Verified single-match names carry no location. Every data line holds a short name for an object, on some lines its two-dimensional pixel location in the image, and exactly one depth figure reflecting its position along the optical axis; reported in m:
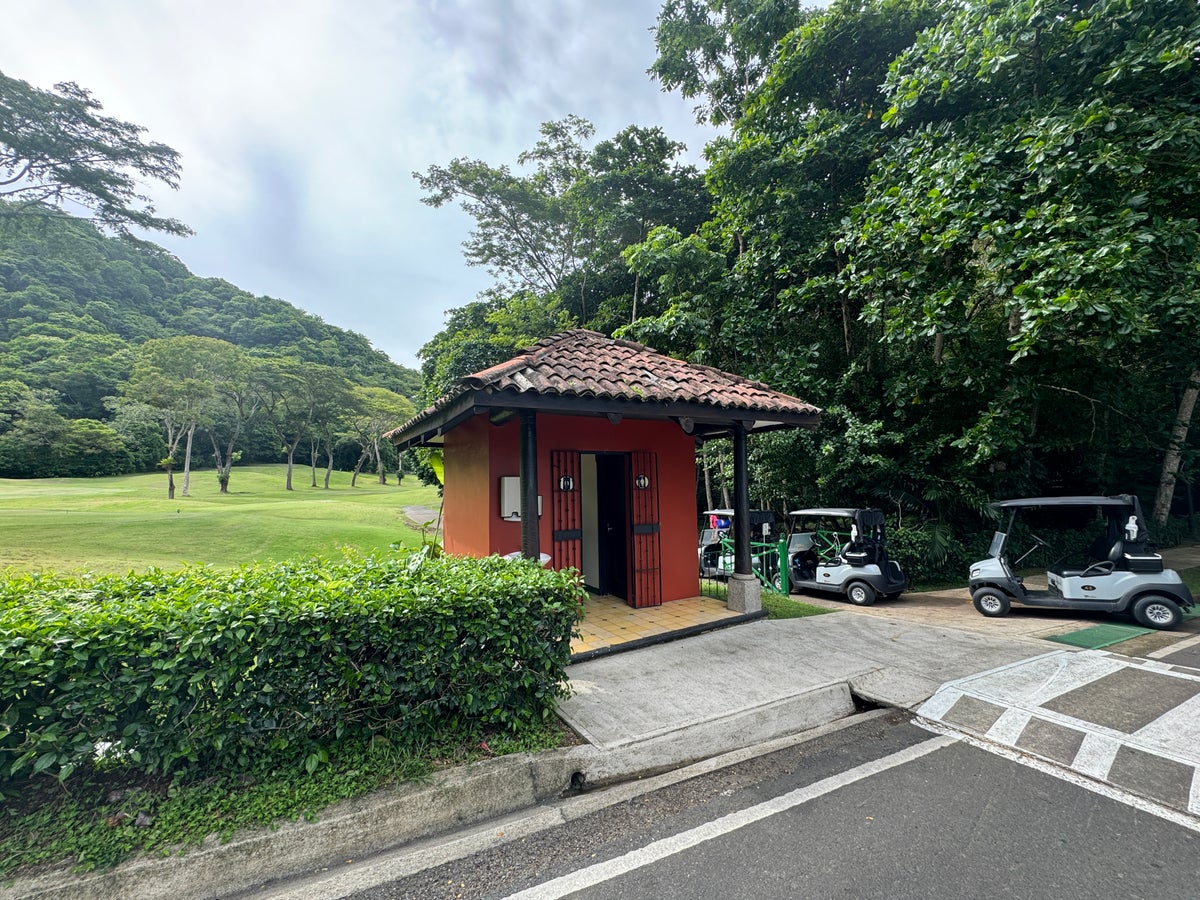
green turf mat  5.64
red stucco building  4.83
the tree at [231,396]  32.53
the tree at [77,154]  13.32
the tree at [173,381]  28.94
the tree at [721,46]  11.23
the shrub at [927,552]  9.57
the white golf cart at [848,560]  8.32
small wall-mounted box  5.79
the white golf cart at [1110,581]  6.25
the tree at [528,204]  18.61
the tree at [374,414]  40.62
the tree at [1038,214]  6.25
